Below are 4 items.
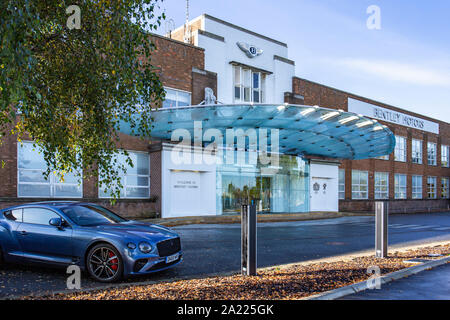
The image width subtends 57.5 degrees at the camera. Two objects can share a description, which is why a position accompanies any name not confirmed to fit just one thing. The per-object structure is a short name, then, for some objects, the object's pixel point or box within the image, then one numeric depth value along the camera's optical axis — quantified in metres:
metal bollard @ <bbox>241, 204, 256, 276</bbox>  6.84
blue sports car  6.82
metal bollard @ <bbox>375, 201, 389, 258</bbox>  9.02
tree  5.87
